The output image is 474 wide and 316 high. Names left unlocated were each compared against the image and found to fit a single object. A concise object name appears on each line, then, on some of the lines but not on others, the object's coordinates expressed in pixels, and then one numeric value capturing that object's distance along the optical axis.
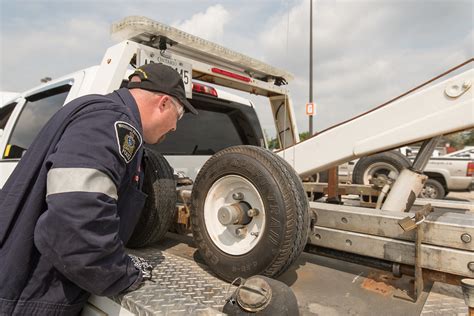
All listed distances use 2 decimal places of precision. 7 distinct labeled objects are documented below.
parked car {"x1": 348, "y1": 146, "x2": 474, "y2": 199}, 10.25
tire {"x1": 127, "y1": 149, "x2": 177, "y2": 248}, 2.33
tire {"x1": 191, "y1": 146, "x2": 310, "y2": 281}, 1.77
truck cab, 3.37
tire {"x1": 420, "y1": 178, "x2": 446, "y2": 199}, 10.20
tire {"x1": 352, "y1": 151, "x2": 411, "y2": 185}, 4.76
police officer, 1.27
